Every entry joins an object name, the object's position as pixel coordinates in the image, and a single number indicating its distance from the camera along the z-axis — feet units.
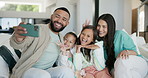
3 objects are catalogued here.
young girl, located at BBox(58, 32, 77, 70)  4.95
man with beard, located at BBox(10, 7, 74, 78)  4.26
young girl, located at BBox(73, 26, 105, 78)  4.93
